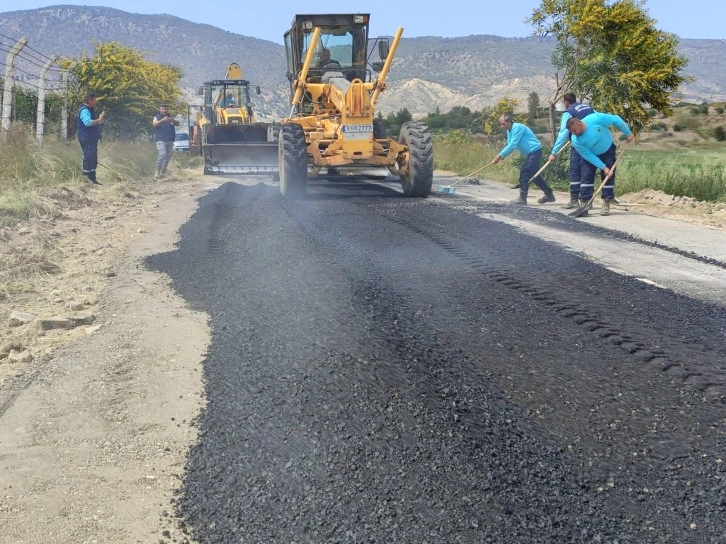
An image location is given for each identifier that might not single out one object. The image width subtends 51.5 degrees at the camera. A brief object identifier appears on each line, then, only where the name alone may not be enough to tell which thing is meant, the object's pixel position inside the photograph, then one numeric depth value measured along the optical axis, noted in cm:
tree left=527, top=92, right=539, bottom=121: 5630
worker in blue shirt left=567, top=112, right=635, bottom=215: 1001
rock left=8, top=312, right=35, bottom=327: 505
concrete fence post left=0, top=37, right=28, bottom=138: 1343
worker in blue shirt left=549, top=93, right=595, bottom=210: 1045
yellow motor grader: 1206
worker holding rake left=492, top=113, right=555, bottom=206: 1179
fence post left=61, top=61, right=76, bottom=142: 1741
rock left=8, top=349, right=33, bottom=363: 438
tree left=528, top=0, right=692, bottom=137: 1539
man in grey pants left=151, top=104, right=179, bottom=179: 1659
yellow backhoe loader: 1730
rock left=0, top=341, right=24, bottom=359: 449
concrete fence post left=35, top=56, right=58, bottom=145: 1516
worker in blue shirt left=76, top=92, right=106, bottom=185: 1333
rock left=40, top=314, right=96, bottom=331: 499
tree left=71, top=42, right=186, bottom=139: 2398
